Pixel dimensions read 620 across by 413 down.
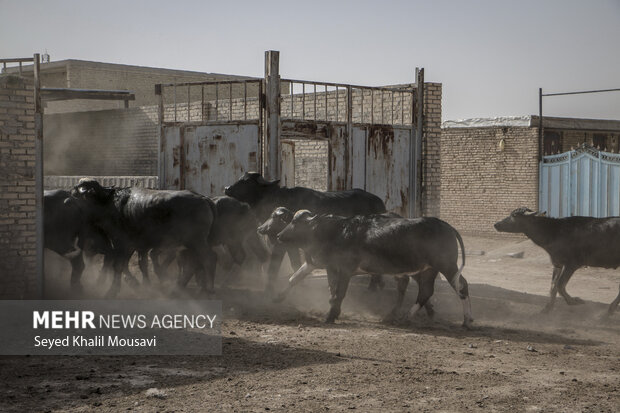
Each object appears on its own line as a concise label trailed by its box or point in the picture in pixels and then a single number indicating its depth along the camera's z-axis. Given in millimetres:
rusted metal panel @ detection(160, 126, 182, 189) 13406
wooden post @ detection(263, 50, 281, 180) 12281
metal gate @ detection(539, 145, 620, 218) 18234
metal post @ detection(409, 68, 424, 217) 14359
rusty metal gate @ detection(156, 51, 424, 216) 12531
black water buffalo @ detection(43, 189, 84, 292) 10797
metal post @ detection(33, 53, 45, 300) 9633
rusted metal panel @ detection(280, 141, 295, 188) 19125
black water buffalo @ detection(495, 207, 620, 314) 9984
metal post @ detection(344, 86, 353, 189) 13477
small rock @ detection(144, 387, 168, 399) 5570
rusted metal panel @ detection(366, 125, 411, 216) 13953
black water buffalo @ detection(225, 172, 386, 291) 11469
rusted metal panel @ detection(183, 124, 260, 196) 12844
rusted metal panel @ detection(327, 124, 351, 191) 13312
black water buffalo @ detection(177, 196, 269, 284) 10969
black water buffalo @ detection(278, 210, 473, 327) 8742
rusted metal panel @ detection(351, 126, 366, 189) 13641
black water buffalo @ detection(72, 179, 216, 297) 10242
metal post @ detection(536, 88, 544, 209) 19969
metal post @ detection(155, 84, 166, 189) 13407
